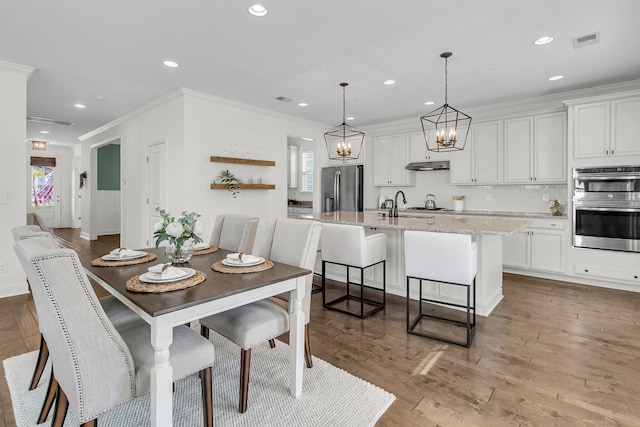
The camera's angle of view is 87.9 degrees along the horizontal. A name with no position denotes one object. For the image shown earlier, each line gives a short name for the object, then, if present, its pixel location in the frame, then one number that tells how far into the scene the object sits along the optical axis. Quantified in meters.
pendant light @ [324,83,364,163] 6.59
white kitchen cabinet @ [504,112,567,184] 4.64
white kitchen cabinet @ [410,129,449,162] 5.81
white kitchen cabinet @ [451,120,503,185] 5.16
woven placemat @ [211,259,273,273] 1.88
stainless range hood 5.71
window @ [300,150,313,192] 7.96
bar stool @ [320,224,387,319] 3.13
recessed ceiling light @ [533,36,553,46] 3.00
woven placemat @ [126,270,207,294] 1.49
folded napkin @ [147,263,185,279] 1.62
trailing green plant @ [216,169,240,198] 4.88
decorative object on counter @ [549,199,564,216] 4.59
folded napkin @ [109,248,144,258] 2.13
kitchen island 3.01
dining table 1.32
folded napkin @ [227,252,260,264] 1.99
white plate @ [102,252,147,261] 2.10
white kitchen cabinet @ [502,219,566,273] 4.43
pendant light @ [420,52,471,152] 5.51
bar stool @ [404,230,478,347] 2.58
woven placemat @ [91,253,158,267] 1.99
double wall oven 3.88
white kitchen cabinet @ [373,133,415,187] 6.23
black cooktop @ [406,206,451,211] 5.77
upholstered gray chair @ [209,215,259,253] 2.81
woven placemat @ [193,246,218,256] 2.48
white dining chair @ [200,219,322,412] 1.78
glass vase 2.01
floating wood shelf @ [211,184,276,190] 4.79
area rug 1.72
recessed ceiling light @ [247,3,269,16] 2.53
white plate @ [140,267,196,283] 1.58
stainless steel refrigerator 6.45
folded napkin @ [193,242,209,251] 2.58
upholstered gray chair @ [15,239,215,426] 1.17
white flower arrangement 1.89
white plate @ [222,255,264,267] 1.96
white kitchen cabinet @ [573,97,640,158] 3.89
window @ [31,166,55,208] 9.66
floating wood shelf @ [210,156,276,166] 4.77
